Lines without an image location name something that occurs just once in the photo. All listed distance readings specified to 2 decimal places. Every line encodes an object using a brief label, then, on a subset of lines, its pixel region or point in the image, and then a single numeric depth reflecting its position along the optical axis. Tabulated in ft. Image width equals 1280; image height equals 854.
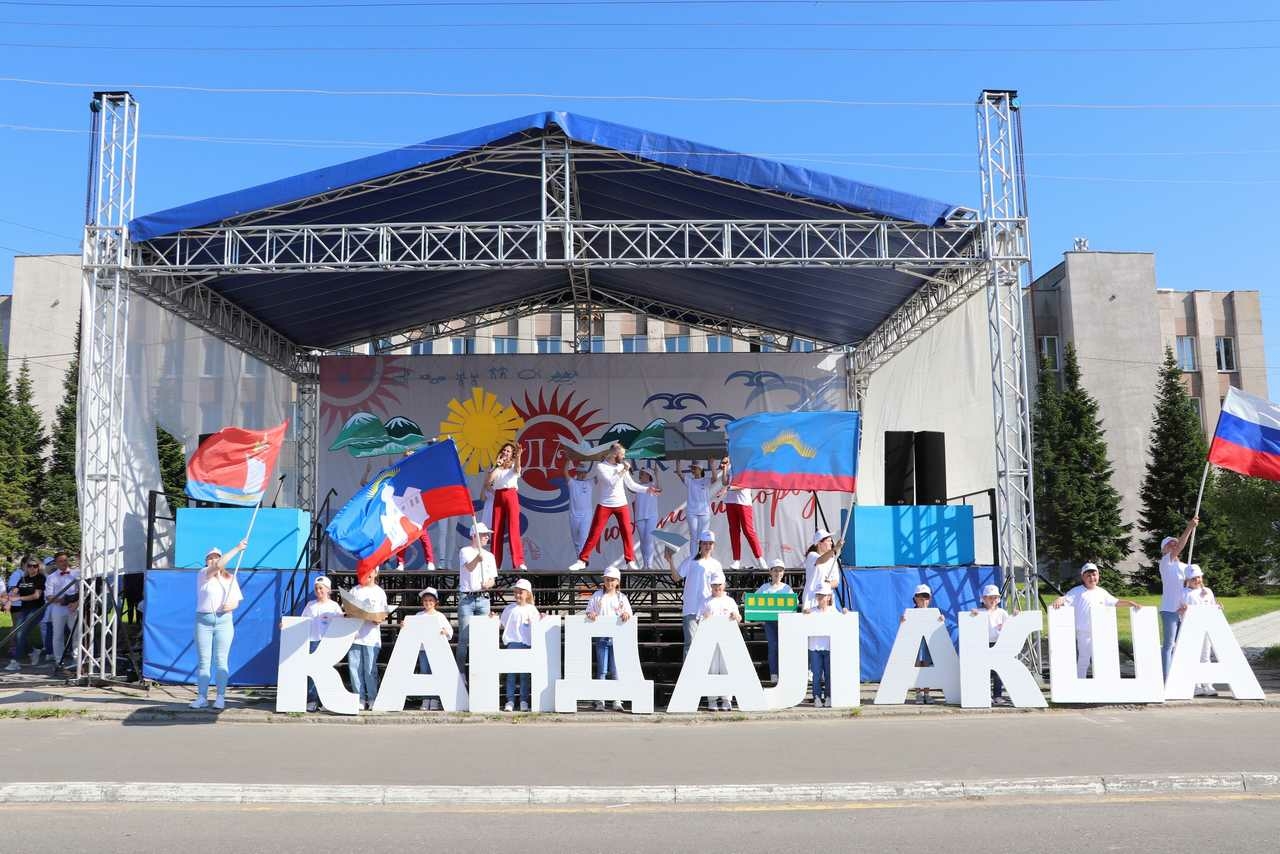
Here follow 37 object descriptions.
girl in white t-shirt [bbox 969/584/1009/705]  39.19
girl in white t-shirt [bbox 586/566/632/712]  38.04
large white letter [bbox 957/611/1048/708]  37.81
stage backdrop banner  71.77
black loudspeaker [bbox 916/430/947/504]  51.11
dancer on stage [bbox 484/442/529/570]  48.08
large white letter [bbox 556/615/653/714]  37.11
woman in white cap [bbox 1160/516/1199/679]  40.29
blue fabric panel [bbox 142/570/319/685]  43.78
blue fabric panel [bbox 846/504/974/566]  45.73
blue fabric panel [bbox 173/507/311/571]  45.24
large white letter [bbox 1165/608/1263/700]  38.14
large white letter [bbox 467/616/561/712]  37.22
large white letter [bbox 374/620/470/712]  37.37
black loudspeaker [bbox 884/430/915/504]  51.83
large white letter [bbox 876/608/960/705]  38.32
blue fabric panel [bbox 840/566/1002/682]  44.80
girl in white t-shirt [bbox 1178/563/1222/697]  39.22
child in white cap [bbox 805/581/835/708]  38.55
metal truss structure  45.91
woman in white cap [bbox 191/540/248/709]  37.52
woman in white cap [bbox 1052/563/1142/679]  38.83
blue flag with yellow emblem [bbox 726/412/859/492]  44.24
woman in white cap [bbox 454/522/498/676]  40.52
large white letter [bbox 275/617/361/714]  37.06
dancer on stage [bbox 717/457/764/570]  51.26
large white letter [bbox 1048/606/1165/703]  37.83
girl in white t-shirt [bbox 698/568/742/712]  37.58
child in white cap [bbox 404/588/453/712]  37.40
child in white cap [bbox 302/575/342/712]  38.14
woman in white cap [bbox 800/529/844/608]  40.86
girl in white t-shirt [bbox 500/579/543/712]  37.91
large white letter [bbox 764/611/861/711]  37.35
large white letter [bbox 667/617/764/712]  37.11
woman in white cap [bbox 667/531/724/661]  39.45
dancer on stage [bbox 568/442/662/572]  49.24
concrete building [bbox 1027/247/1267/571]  144.05
